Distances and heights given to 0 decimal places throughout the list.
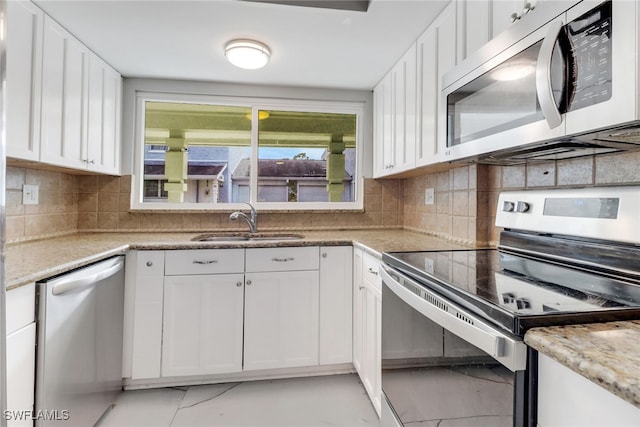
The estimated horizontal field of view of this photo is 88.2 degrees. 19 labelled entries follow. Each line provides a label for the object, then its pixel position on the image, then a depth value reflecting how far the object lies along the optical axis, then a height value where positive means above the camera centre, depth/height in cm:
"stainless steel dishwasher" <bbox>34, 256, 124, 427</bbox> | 116 -54
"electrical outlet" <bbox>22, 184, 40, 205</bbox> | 186 +11
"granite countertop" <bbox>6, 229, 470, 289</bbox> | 123 -16
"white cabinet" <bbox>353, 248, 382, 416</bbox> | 162 -57
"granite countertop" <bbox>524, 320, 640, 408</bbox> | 44 -20
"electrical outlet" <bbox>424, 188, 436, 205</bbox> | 224 +16
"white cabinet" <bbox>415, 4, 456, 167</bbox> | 150 +71
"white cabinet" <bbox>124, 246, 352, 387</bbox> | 187 -57
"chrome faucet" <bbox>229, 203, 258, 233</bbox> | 239 -1
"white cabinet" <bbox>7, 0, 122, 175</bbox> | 144 +61
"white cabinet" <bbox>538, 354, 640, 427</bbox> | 48 -28
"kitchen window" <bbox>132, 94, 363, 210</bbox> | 259 +51
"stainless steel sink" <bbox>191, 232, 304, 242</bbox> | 238 -15
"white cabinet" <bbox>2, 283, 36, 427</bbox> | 103 -46
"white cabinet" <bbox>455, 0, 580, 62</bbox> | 88 +71
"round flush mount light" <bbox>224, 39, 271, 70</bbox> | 185 +94
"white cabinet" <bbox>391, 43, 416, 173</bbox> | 188 +65
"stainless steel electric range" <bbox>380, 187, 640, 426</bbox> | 67 -18
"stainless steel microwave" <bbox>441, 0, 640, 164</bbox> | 71 +35
